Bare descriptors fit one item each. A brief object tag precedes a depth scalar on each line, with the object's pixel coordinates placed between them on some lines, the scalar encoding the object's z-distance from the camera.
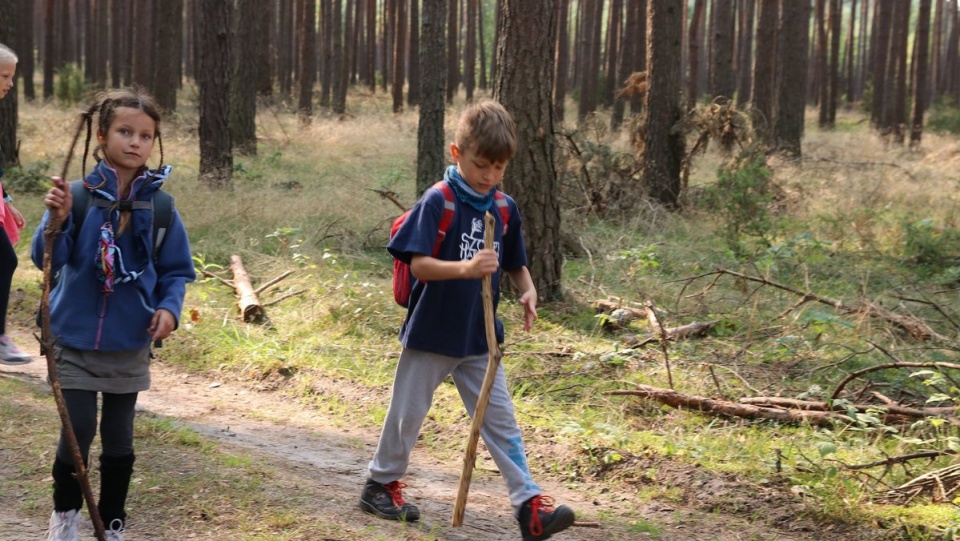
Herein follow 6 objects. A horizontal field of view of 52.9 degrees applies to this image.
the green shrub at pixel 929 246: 9.58
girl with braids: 3.04
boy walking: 3.39
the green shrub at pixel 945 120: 28.59
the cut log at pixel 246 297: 7.21
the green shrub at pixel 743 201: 9.78
